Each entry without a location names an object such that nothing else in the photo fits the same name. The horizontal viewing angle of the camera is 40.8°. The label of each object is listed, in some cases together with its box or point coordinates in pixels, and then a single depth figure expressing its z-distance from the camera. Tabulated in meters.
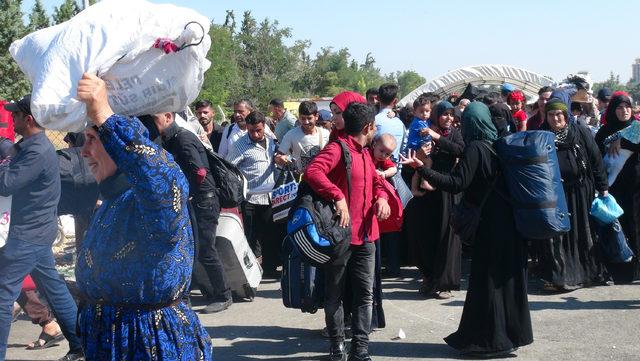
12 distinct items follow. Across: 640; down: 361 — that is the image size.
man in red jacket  6.03
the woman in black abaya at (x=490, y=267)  6.13
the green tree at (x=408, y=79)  116.99
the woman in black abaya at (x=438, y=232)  8.25
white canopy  20.05
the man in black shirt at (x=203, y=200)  7.17
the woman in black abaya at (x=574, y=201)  8.21
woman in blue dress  3.03
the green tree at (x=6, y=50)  23.20
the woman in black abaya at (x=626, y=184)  8.59
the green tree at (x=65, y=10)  22.79
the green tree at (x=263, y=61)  59.38
